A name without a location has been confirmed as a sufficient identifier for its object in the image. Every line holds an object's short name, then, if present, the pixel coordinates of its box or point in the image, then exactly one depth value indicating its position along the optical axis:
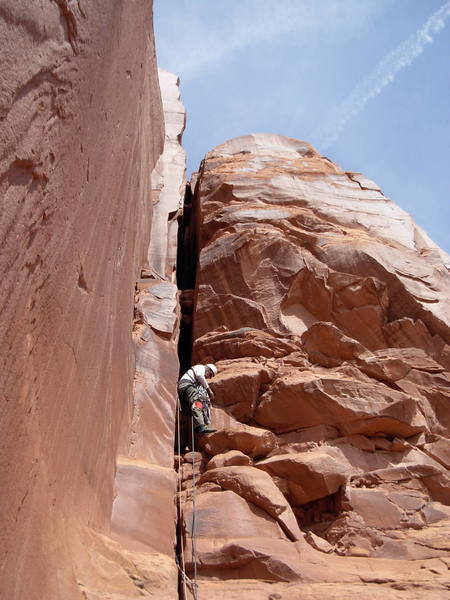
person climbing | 7.70
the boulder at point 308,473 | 6.61
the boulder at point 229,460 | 6.77
